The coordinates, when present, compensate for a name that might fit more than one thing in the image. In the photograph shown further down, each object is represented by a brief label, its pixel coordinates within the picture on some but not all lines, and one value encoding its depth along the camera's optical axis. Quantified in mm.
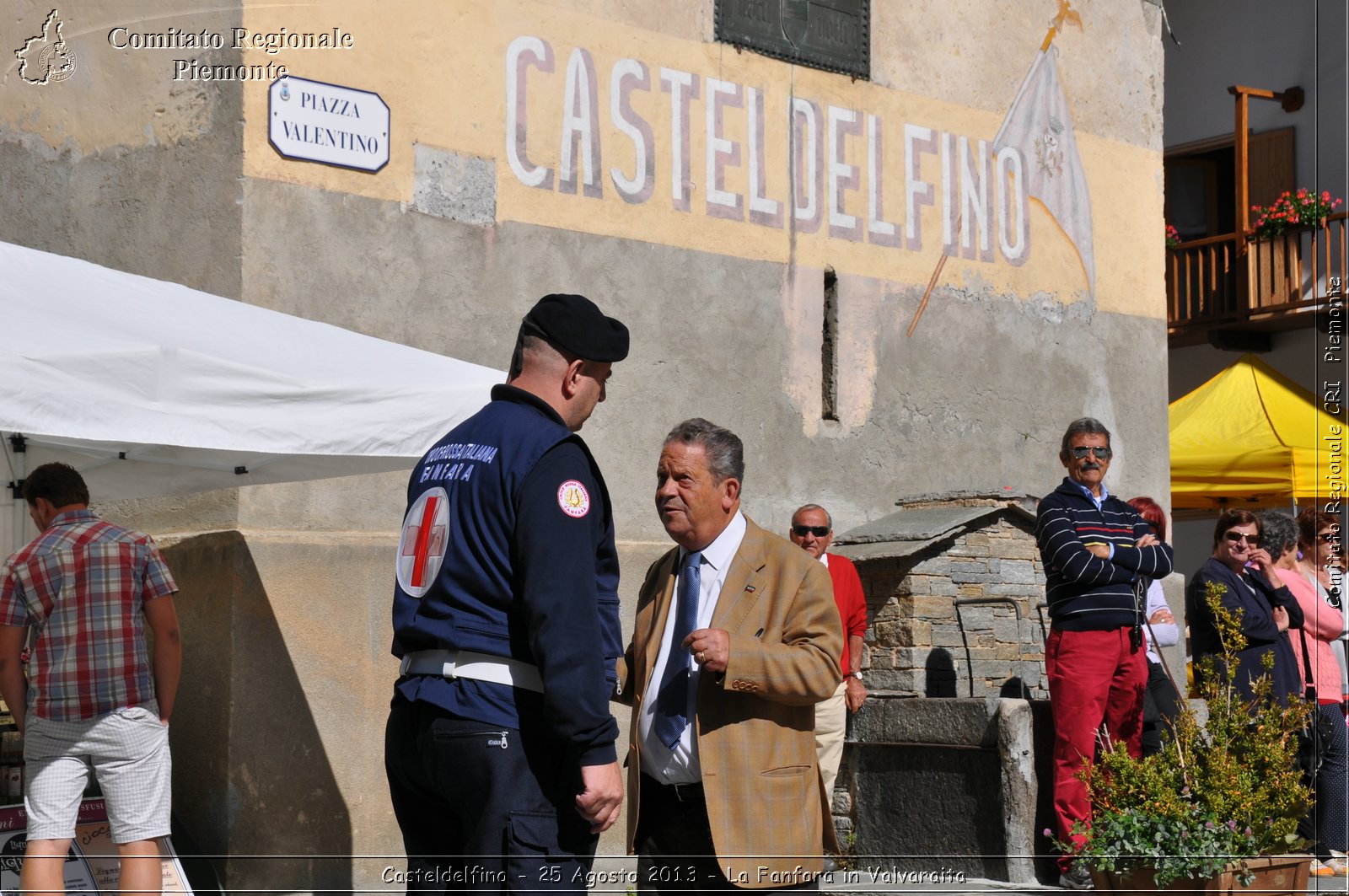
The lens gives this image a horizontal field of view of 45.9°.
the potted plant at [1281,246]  16969
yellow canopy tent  12594
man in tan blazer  4168
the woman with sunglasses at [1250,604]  7766
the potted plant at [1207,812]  5703
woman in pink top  8008
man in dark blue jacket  3373
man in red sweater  8234
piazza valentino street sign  7492
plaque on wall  9398
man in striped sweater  7156
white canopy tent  4809
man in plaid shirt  5711
